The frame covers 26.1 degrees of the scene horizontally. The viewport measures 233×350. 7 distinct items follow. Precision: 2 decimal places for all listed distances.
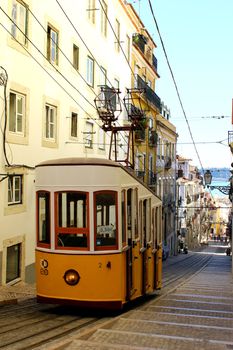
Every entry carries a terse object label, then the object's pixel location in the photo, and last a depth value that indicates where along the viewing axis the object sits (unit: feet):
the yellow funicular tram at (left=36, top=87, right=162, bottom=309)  27.40
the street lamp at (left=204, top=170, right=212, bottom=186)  101.60
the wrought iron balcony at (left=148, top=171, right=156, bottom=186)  121.70
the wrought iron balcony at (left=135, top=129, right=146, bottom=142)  108.68
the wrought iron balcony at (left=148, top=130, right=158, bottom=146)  124.26
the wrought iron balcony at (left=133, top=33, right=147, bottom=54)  106.42
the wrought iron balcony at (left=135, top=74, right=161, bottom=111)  107.92
